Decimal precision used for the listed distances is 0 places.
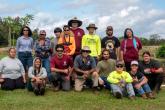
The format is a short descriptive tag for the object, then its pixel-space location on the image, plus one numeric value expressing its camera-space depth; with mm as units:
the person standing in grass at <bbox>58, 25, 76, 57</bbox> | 6414
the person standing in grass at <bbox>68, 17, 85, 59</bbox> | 6547
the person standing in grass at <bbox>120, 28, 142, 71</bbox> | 6455
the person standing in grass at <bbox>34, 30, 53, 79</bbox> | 6480
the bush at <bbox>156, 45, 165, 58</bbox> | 14330
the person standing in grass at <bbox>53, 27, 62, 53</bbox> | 6547
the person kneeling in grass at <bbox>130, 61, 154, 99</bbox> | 6001
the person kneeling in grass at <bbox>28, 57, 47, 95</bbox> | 5935
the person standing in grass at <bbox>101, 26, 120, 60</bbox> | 6558
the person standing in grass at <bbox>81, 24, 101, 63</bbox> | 6469
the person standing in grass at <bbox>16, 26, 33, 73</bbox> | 6513
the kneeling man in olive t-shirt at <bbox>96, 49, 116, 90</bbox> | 6381
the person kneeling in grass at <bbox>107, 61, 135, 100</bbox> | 5862
